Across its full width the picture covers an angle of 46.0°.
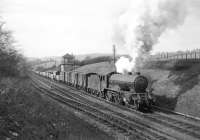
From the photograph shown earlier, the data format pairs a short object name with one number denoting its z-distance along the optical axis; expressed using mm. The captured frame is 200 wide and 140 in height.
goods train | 21000
